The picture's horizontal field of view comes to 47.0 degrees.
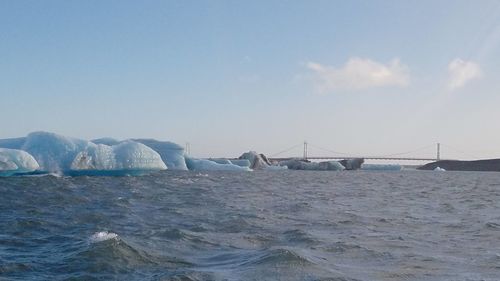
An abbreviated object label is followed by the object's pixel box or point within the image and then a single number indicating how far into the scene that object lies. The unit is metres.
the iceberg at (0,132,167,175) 29.23
